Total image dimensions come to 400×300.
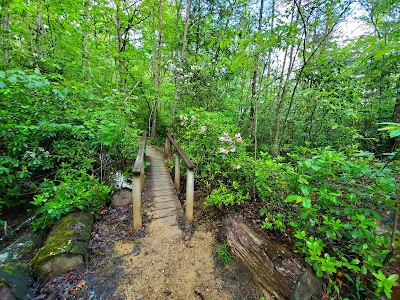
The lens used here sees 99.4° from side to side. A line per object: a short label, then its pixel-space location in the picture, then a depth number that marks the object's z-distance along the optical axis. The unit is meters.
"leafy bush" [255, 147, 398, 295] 1.61
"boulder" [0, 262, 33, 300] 1.85
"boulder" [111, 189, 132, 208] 3.71
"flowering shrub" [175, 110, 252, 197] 3.51
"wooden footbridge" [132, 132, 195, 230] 2.99
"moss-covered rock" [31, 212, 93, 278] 2.22
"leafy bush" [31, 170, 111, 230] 2.73
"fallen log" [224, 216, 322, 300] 1.92
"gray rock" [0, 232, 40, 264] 2.46
